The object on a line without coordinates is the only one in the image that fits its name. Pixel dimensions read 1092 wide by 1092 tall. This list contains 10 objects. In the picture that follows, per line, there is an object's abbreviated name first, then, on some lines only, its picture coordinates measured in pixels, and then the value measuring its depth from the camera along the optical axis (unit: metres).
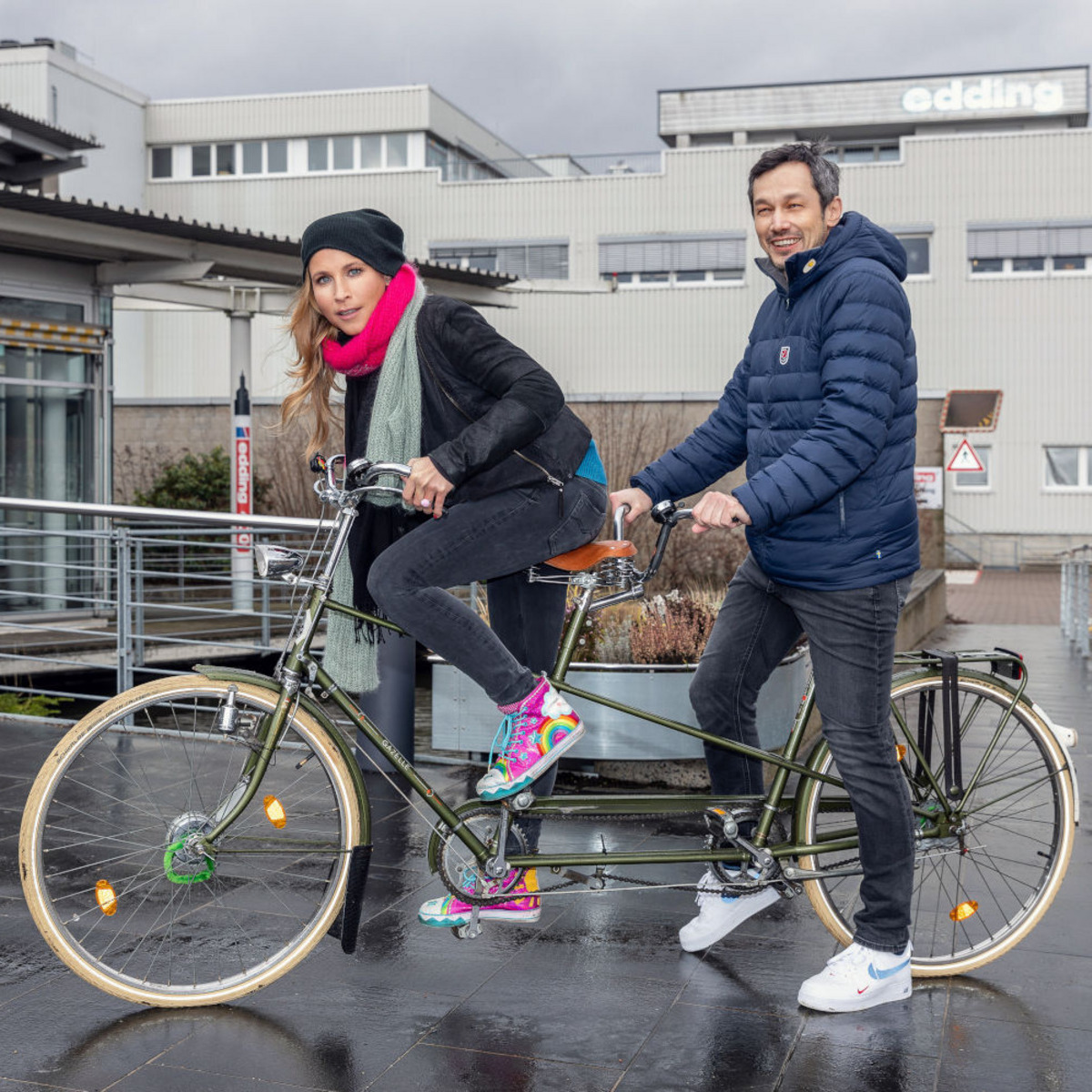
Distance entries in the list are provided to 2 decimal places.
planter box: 5.77
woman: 3.23
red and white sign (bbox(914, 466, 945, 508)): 18.96
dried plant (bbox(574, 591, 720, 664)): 6.20
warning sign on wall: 24.31
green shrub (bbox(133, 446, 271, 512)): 21.47
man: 3.08
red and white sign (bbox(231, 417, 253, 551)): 15.48
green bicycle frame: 3.29
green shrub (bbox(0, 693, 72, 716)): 8.88
